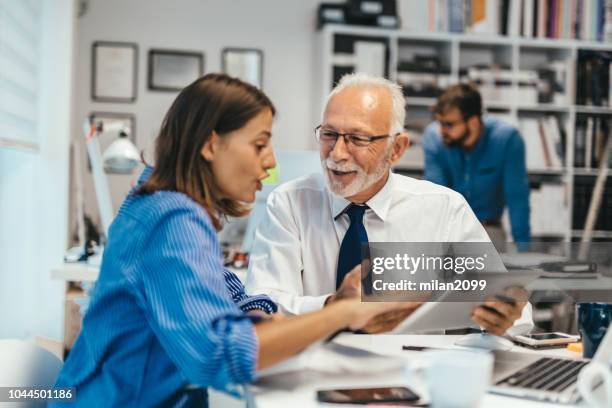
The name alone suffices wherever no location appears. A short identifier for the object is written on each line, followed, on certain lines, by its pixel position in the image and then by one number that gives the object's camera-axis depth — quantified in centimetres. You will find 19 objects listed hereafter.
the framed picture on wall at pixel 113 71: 454
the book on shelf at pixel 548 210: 462
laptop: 102
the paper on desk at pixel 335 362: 105
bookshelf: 454
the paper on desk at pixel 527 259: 160
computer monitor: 273
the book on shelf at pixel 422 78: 456
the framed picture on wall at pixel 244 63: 468
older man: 179
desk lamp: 263
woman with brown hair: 98
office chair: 112
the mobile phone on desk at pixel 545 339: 144
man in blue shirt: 360
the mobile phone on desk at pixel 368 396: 97
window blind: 278
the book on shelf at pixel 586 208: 470
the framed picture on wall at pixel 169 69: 460
